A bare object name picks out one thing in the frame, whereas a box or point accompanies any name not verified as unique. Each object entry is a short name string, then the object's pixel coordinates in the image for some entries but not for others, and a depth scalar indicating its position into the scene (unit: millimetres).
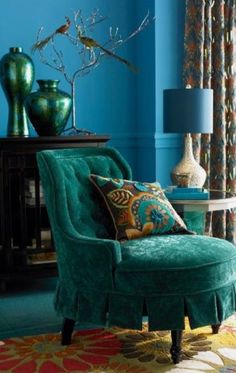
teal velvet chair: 2475
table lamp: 3422
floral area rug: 2523
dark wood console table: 3545
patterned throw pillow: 2848
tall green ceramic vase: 3617
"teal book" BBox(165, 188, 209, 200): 3352
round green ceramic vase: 3576
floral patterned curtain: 4250
